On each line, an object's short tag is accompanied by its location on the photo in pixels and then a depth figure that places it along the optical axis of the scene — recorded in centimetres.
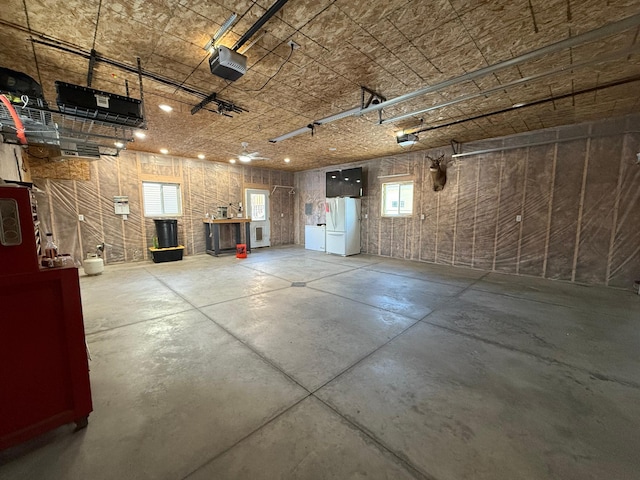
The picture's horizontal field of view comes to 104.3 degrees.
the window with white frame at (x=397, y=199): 709
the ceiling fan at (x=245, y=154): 571
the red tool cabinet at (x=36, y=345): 140
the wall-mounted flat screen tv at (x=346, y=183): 776
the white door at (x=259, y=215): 904
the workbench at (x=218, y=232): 771
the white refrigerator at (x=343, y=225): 761
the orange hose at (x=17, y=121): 206
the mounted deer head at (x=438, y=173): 621
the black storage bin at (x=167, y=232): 675
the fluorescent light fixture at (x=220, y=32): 208
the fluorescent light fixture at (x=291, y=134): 467
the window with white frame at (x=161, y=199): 693
